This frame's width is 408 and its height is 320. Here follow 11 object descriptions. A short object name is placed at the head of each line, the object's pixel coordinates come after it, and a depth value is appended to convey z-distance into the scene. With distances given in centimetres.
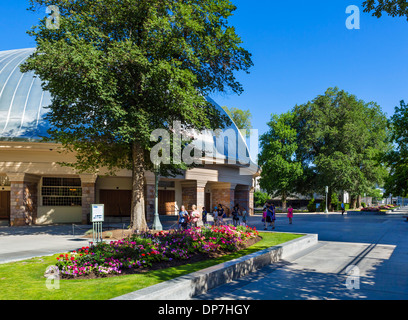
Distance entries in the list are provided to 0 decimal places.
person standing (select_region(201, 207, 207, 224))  2259
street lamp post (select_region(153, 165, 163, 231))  1855
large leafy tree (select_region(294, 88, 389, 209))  4603
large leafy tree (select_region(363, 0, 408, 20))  895
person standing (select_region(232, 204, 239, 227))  2005
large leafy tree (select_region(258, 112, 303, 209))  4919
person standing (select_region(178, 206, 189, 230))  1623
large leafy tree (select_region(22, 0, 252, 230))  1435
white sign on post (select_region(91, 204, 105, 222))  1266
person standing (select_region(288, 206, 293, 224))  2600
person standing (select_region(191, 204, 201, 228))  1595
